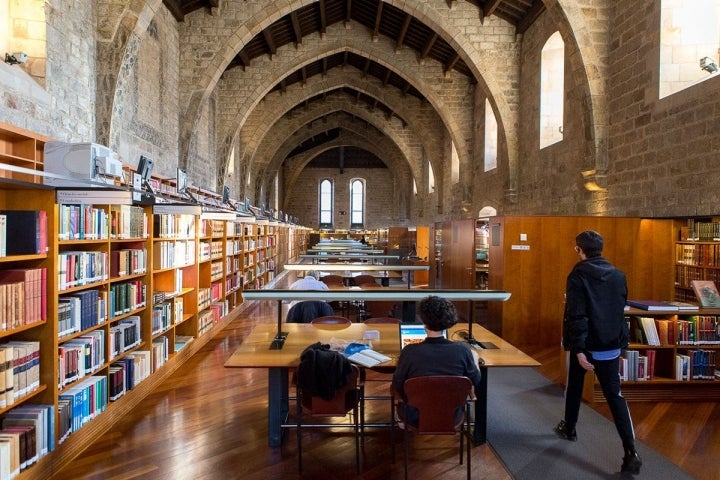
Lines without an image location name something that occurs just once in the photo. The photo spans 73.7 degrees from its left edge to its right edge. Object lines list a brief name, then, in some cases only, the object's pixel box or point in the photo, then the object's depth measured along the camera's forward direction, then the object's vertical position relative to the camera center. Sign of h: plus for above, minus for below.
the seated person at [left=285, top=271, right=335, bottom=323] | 4.96 -0.85
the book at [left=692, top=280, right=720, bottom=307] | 4.61 -0.60
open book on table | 3.21 -0.88
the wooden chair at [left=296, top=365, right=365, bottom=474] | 3.10 -1.13
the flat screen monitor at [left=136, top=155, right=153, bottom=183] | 5.01 +0.63
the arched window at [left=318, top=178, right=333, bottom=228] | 29.34 +1.67
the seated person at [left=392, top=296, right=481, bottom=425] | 2.78 -0.73
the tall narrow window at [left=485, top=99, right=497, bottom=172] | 12.55 +2.42
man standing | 3.12 -0.63
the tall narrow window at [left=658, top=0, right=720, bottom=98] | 5.87 +2.32
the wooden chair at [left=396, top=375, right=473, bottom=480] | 2.73 -1.01
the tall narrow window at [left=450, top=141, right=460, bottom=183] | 15.83 +2.15
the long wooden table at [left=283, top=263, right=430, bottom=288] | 6.20 -0.50
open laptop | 3.38 -0.75
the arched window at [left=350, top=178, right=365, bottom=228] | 29.36 +1.62
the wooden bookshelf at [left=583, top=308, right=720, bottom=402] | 4.52 -1.22
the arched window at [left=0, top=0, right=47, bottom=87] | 5.13 +2.12
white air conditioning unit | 3.88 +0.56
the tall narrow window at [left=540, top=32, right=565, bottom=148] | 9.39 +2.65
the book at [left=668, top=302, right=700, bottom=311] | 4.55 -0.71
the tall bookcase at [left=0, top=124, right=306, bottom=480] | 3.03 -0.54
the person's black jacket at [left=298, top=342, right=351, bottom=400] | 3.04 -0.91
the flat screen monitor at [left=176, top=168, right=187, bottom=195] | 6.72 +0.67
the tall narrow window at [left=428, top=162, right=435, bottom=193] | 19.36 +1.99
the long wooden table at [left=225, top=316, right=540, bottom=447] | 3.27 -0.89
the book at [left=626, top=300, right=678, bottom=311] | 4.52 -0.71
